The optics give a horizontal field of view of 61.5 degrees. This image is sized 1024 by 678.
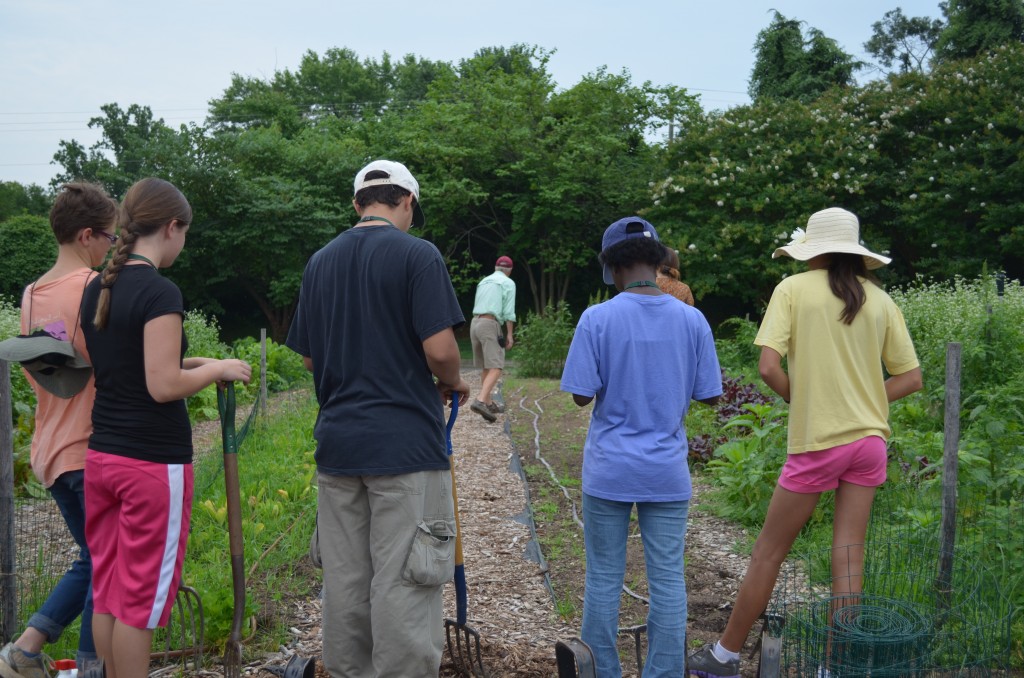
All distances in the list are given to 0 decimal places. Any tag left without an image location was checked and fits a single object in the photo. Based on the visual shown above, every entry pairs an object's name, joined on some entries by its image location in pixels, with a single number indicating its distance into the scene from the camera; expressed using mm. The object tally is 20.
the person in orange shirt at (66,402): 2852
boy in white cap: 2660
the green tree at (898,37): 39844
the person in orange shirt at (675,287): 6891
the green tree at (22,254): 24656
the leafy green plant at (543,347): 14531
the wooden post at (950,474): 3285
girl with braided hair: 2572
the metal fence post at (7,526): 3305
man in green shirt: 10102
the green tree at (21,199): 49688
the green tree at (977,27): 23719
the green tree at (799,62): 25719
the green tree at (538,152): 21594
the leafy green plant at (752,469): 5371
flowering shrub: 16578
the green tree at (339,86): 44719
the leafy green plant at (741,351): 11391
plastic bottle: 2879
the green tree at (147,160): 22406
